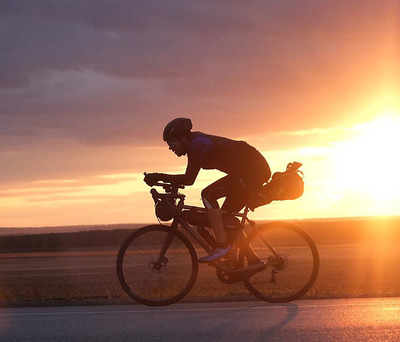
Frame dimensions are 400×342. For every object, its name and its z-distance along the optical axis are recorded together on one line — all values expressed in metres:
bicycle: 18.45
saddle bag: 18.34
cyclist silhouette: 17.98
